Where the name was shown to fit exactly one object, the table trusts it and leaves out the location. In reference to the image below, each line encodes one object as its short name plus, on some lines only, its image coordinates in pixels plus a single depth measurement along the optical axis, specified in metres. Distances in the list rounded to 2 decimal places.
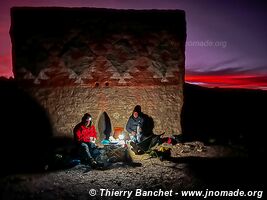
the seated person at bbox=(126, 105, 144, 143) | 9.84
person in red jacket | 8.14
